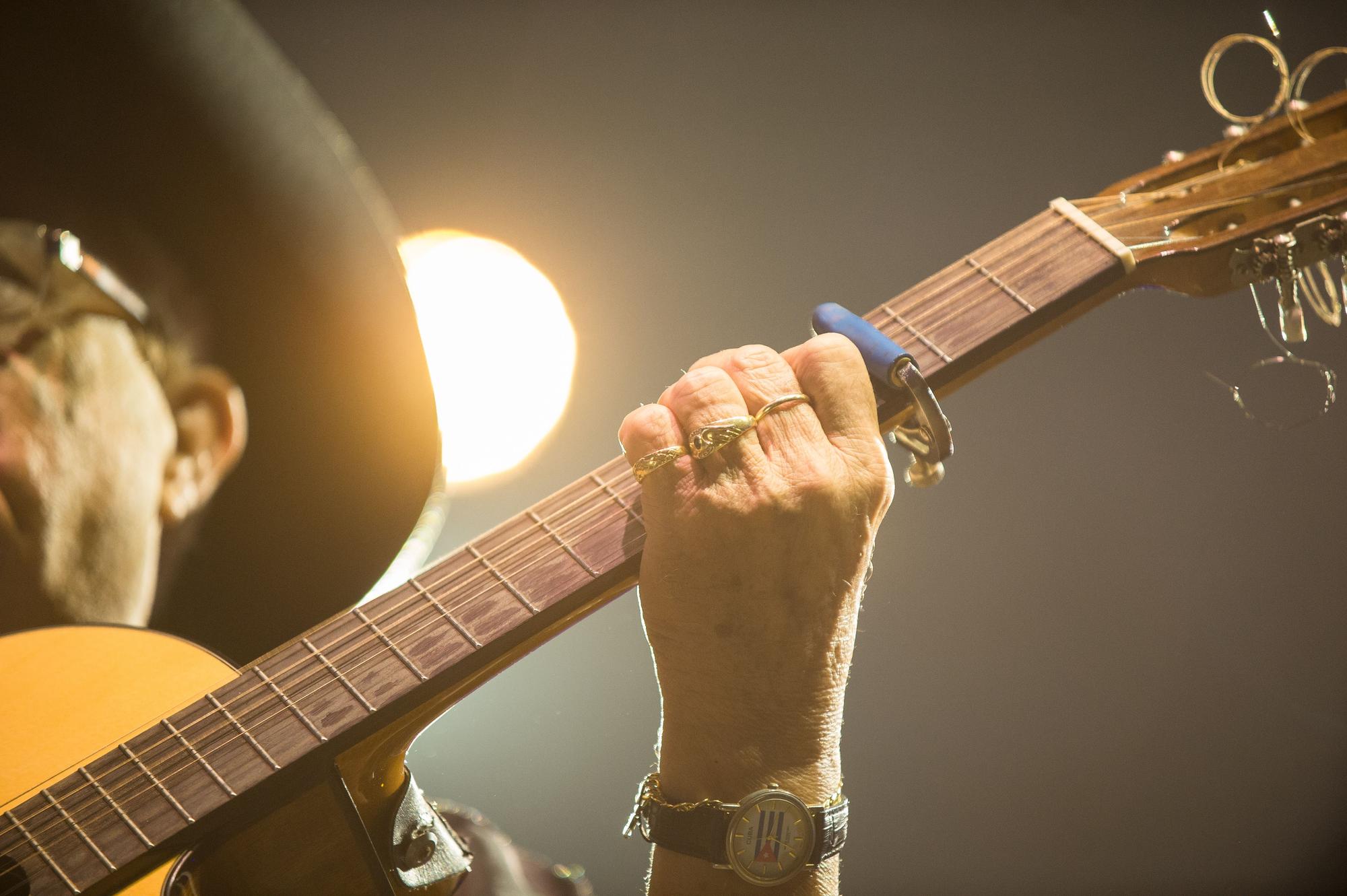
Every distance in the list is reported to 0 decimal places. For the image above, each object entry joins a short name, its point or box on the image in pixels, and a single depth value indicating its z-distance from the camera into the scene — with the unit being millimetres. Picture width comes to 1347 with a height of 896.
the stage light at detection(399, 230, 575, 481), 3321
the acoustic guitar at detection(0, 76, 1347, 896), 1935
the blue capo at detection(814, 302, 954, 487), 1954
